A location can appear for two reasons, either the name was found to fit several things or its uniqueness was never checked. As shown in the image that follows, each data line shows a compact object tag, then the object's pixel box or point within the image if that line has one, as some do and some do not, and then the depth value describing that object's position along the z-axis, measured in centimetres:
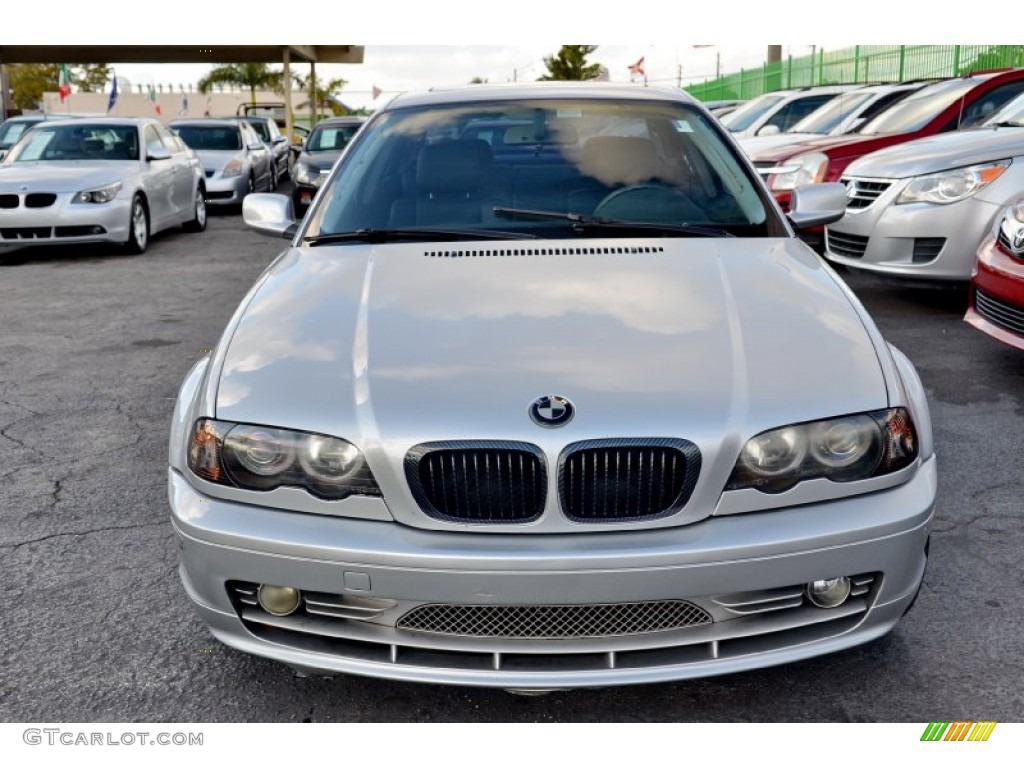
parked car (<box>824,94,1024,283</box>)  652
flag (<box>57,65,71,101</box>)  3831
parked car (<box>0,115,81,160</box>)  1677
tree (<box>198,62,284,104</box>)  5447
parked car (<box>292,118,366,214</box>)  1400
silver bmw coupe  227
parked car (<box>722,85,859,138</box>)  1398
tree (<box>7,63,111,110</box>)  6316
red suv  899
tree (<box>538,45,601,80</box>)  4784
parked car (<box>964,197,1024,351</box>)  495
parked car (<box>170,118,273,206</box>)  1516
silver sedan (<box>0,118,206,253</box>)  1030
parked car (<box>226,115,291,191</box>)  1939
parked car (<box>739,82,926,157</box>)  1096
